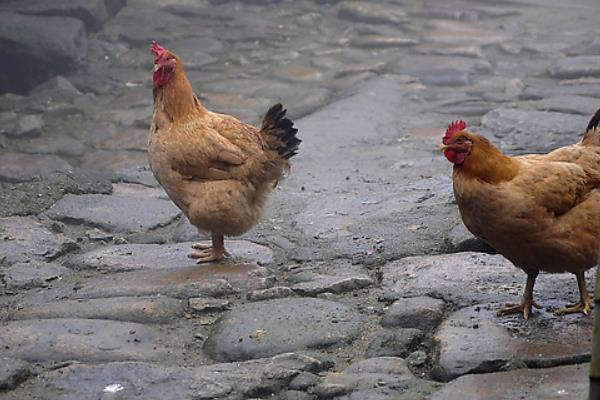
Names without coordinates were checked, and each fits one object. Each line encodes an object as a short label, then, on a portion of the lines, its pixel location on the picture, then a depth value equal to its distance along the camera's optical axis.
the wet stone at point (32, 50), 16.98
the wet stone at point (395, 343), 7.48
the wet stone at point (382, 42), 20.69
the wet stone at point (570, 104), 14.90
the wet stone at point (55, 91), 16.61
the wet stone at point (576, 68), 17.72
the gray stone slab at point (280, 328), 7.59
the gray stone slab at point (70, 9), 18.66
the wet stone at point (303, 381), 6.91
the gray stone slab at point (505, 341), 6.95
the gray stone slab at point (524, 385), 6.40
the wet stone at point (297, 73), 18.29
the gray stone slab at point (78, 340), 7.46
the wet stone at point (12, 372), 6.92
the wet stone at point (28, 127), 14.76
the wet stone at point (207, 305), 8.44
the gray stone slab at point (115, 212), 11.01
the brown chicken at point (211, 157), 9.53
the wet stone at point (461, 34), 20.83
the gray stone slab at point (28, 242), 9.84
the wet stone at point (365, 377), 6.80
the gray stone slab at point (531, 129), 13.28
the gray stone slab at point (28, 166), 12.82
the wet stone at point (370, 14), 22.44
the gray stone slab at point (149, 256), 9.67
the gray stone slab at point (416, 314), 7.91
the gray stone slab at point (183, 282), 8.80
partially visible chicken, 7.19
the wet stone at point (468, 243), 9.53
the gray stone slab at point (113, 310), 8.22
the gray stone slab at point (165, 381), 6.77
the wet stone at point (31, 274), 9.18
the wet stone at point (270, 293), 8.68
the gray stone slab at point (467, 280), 8.33
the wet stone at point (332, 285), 8.78
